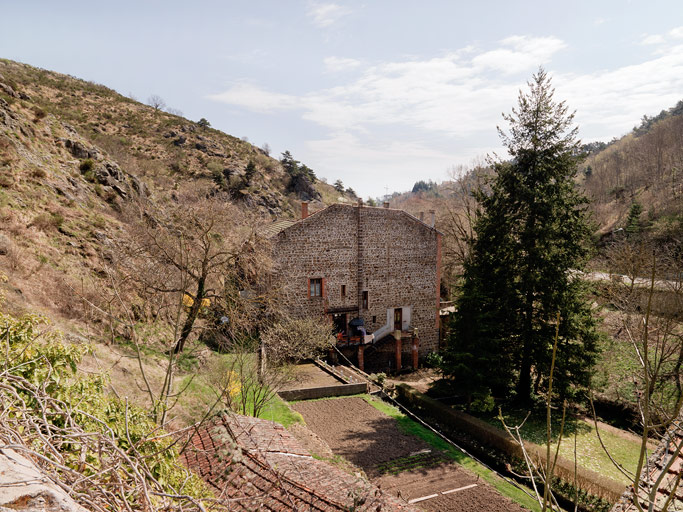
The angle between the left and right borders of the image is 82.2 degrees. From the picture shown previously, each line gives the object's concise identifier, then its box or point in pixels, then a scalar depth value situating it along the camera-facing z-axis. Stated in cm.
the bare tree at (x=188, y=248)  1644
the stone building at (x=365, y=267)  2430
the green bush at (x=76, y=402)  476
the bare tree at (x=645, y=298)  1742
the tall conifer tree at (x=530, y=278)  1792
